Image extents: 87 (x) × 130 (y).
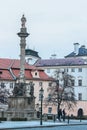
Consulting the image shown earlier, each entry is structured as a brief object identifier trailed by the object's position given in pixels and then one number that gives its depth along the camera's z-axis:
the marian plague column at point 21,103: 63.41
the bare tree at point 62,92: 92.00
